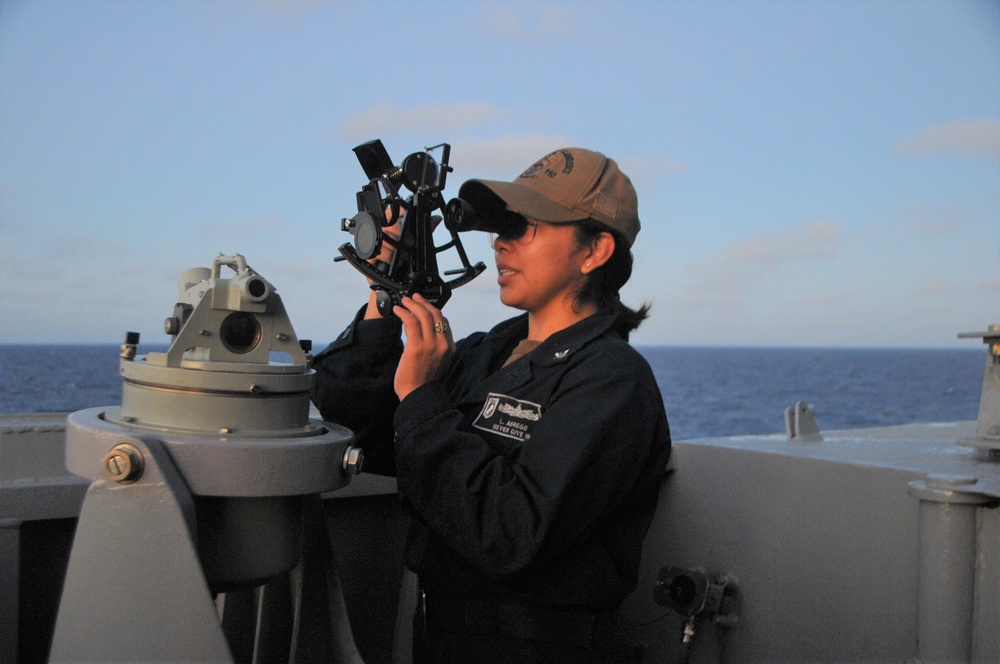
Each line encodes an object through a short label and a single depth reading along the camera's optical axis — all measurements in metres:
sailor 1.37
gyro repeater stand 1.18
